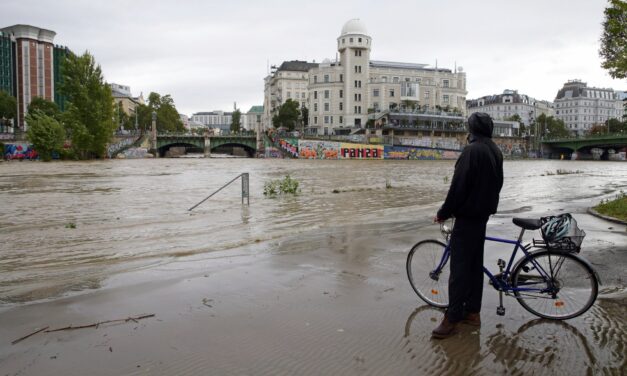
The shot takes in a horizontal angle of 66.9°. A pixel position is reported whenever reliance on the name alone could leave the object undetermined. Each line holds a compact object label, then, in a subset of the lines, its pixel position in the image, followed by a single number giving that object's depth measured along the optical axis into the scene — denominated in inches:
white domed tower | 4065.0
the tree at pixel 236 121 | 6614.2
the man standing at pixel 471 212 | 184.2
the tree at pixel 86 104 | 2674.7
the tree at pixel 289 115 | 4387.3
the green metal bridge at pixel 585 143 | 3477.9
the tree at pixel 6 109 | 3742.6
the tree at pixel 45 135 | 2610.7
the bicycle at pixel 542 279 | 187.6
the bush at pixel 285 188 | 847.9
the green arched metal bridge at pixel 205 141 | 3740.2
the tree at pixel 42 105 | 3943.4
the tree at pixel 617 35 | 575.5
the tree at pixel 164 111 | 4399.6
